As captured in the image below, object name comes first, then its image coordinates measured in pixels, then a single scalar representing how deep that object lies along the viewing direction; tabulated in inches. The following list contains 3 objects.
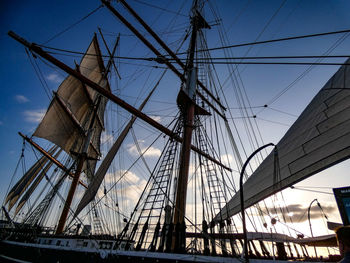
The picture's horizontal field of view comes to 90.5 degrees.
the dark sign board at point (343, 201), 123.8
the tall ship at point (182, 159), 142.9
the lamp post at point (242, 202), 120.0
